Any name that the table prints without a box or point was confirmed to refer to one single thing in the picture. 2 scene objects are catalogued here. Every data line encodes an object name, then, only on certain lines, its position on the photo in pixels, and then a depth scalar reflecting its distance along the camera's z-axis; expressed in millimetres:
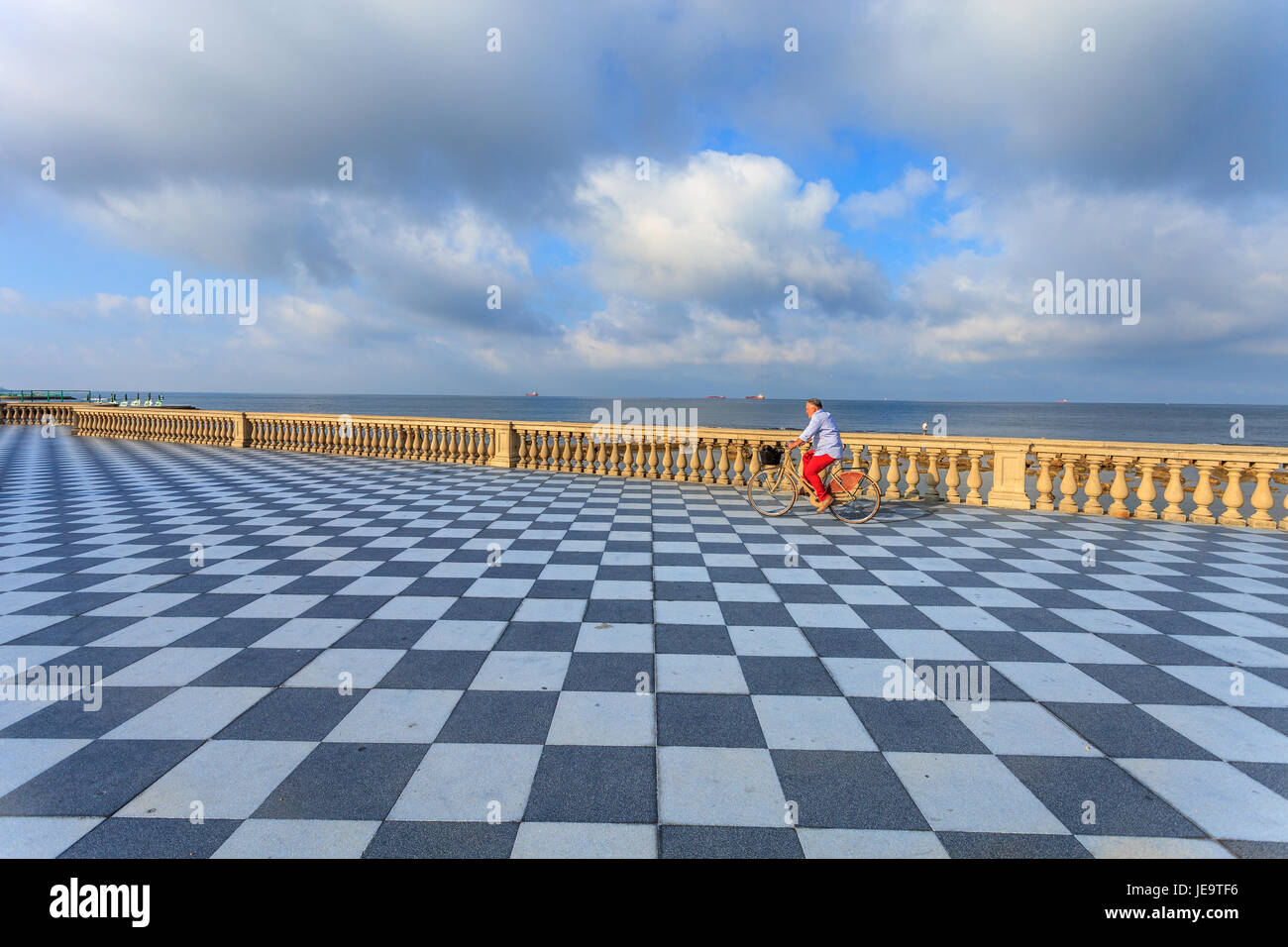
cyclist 7391
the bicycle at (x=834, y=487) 7820
